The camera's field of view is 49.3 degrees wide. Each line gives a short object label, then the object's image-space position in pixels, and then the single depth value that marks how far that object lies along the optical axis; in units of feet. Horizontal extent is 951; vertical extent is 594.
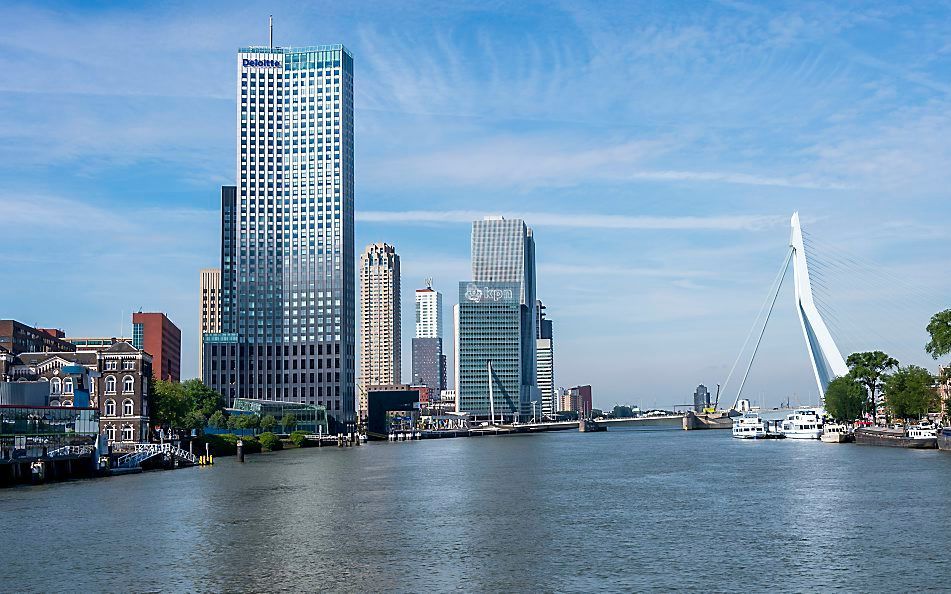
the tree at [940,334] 465.06
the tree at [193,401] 640.87
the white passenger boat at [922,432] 495.41
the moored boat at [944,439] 454.40
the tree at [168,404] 555.69
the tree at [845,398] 632.38
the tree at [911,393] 547.90
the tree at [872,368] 639.76
